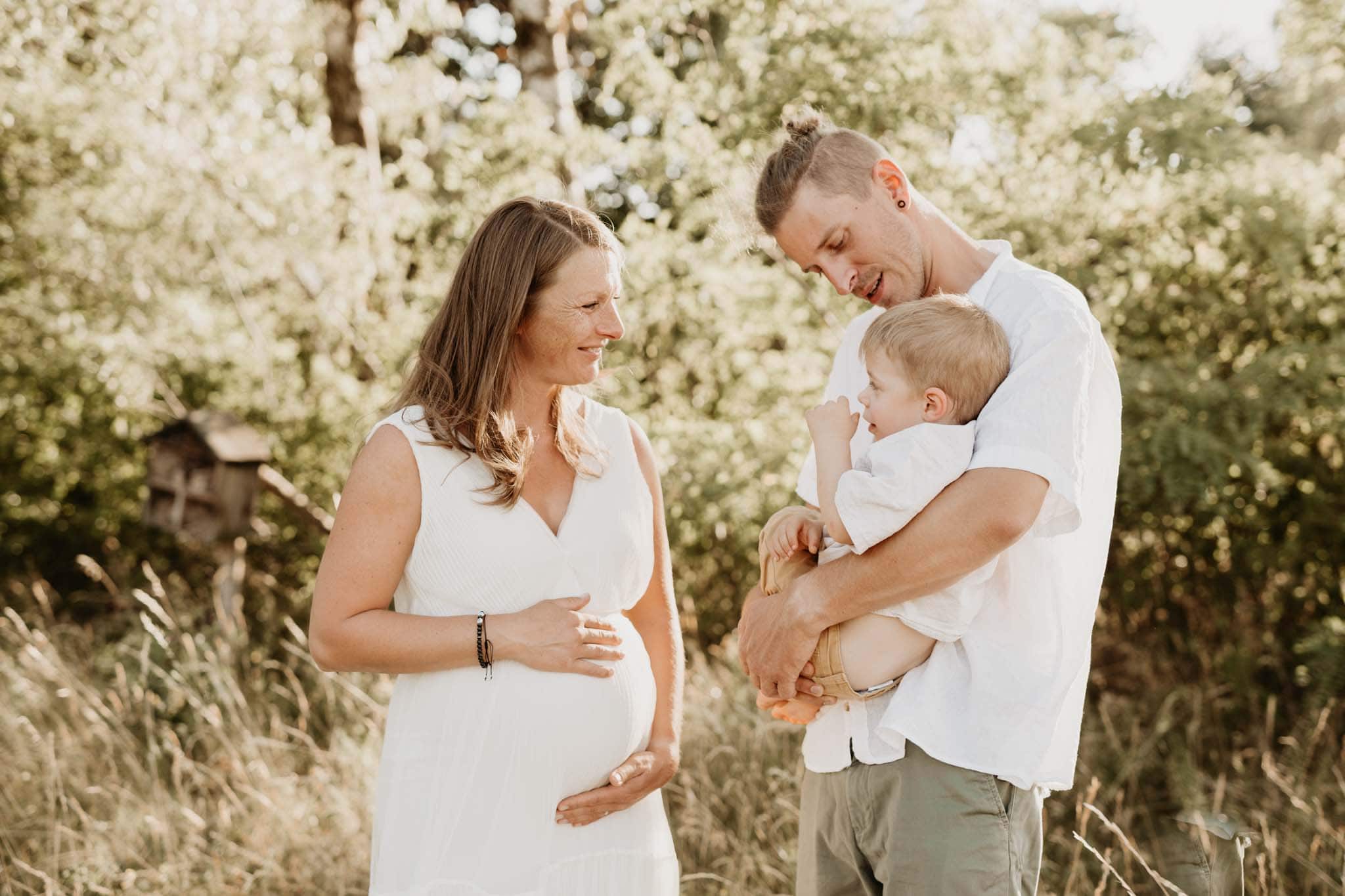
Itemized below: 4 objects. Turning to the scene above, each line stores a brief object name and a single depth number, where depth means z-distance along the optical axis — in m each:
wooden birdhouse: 6.01
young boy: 1.90
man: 1.85
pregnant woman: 2.28
